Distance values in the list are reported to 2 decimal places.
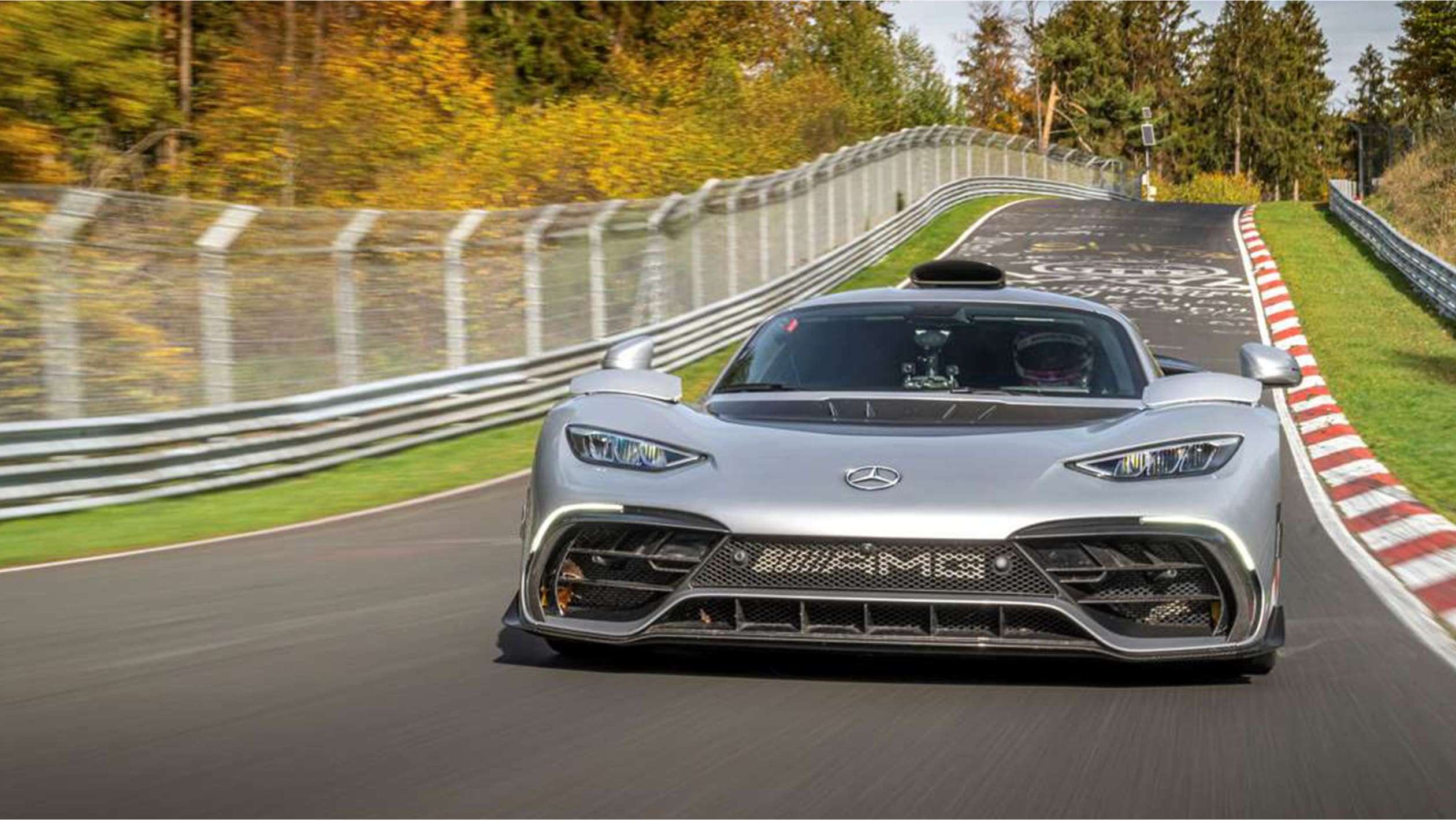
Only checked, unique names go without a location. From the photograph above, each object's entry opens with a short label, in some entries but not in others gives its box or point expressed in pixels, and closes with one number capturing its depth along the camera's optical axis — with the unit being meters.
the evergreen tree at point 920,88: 72.50
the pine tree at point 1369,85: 189.25
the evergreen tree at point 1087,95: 118.69
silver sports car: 5.31
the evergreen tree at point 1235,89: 138.62
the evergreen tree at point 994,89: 115.12
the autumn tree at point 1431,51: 77.75
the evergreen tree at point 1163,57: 132.88
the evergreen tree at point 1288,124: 139.12
